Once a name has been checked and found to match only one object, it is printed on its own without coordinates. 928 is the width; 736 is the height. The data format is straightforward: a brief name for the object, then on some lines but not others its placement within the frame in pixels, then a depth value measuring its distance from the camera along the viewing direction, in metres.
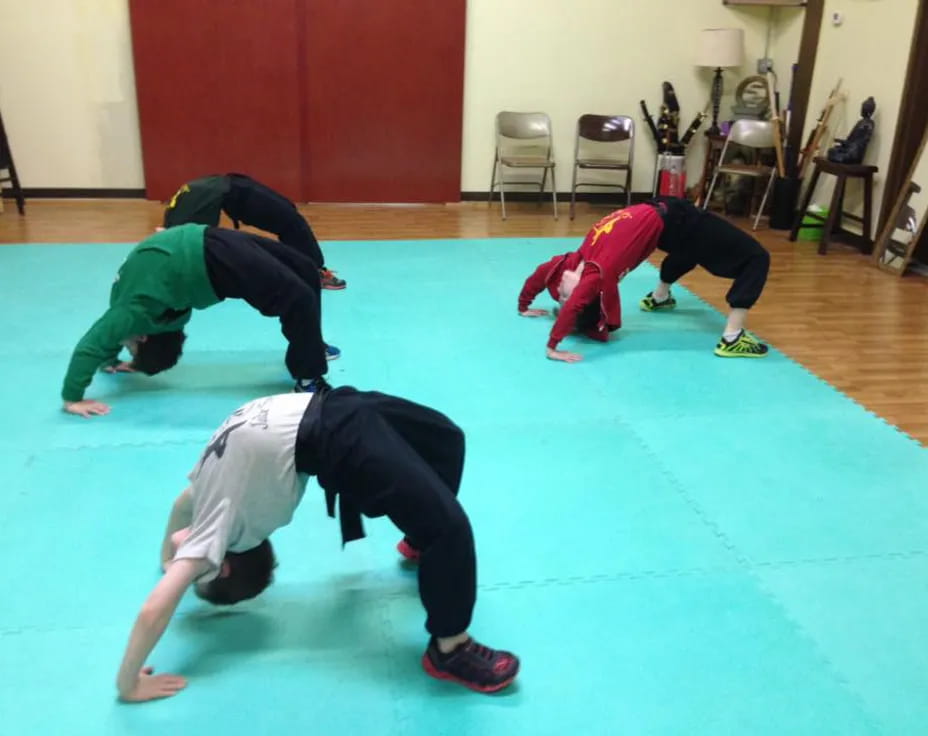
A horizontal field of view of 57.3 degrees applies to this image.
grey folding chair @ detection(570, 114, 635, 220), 7.86
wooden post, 7.38
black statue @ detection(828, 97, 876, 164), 6.47
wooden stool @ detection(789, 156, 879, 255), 6.45
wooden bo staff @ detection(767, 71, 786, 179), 7.35
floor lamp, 7.53
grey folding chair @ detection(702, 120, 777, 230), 7.44
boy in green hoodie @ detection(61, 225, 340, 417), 3.42
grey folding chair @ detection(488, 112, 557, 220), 7.84
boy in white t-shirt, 1.99
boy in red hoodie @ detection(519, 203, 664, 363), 4.33
